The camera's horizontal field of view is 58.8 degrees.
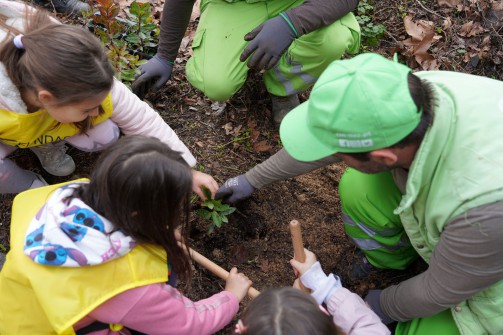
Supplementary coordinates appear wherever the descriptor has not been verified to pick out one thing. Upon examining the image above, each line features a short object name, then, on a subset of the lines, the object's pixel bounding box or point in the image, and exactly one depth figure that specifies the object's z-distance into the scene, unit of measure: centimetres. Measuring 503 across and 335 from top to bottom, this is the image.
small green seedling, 228
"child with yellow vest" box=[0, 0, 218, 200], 181
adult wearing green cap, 139
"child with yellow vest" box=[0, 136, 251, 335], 148
